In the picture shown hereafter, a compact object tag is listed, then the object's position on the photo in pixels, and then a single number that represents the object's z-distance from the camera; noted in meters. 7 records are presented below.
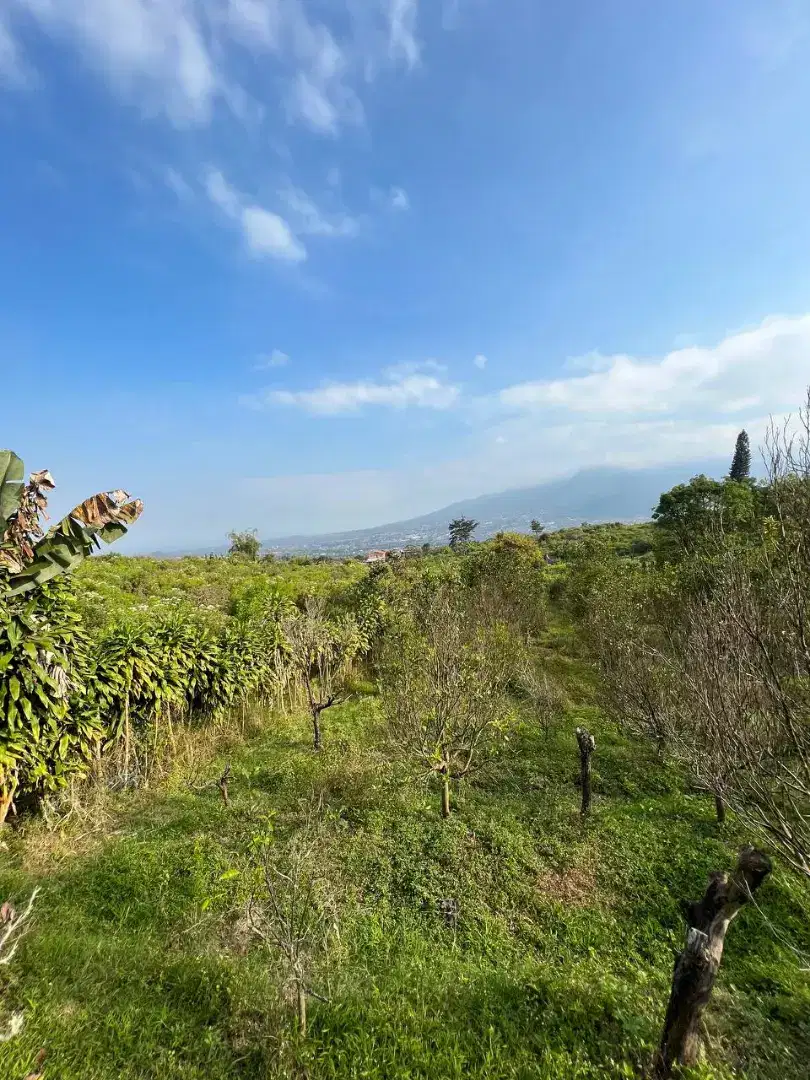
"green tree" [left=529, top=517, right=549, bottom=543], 68.53
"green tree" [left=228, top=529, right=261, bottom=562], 45.95
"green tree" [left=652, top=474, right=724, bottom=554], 26.84
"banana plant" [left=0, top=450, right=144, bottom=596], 5.97
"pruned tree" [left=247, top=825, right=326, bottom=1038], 3.82
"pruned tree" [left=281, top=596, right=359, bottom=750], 10.42
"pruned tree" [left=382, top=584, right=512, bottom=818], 7.73
